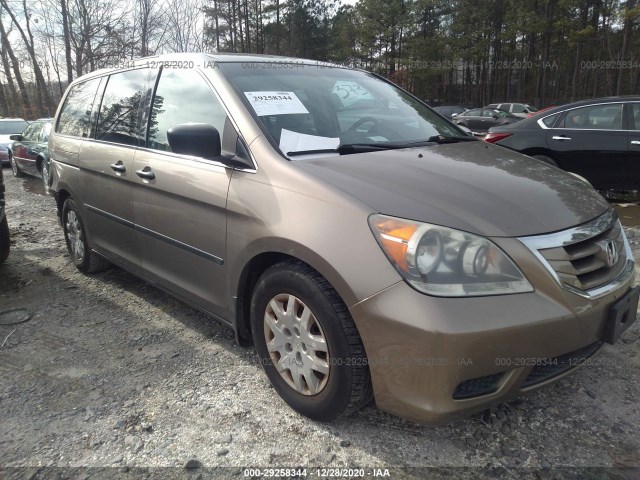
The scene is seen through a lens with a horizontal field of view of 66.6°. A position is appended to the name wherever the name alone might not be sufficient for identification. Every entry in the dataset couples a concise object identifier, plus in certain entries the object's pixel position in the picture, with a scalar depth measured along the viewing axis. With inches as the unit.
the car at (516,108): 1091.9
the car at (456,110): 1119.3
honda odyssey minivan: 72.1
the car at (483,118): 795.0
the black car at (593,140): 252.5
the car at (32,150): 399.5
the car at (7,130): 551.2
